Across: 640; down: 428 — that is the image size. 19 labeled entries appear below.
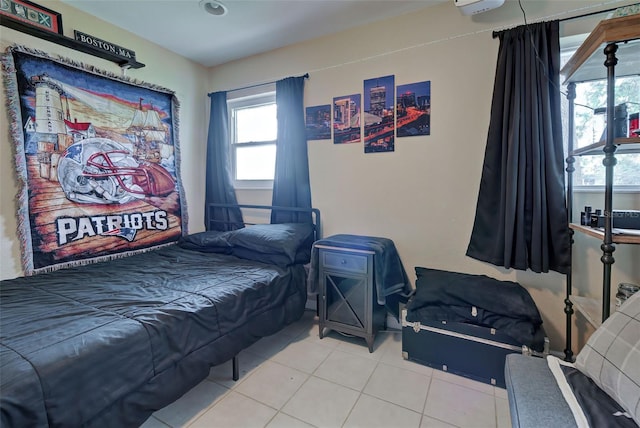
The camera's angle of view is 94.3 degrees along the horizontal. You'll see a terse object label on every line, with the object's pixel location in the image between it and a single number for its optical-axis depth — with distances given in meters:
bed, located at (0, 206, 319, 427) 1.03
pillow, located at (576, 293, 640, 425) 0.92
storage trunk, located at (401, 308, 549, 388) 1.74
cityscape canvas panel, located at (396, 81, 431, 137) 2.27
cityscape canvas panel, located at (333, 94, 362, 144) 2.54
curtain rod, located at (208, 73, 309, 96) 2.74
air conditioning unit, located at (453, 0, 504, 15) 1.83
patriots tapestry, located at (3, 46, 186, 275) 2.03
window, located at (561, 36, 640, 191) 1.79
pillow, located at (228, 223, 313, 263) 2.33
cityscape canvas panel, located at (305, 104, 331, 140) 2.68
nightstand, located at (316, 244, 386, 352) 2.11
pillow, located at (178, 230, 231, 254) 2.64
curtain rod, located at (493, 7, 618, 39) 1.77
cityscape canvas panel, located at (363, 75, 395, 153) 2.40
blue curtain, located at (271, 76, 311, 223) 2.77
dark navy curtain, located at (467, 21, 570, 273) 1.85
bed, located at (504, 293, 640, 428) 0.91
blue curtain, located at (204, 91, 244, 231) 3.22
